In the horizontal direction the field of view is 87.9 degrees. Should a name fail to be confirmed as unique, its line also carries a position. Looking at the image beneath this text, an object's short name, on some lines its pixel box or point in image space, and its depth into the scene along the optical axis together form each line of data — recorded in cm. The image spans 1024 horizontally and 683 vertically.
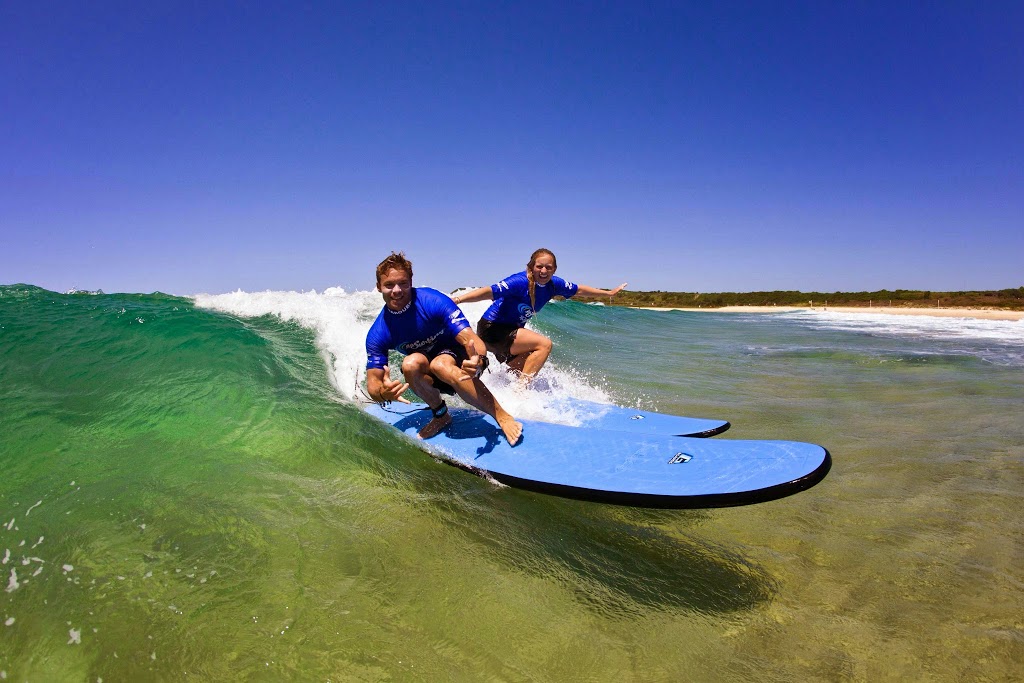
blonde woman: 558
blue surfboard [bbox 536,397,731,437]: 464
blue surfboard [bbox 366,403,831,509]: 284
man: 389
